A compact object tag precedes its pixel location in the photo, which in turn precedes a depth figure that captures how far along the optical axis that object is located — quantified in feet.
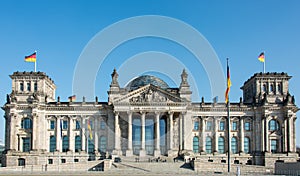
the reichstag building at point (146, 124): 307.78
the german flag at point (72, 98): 327.67
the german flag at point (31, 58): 308.19
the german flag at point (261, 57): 312.71
